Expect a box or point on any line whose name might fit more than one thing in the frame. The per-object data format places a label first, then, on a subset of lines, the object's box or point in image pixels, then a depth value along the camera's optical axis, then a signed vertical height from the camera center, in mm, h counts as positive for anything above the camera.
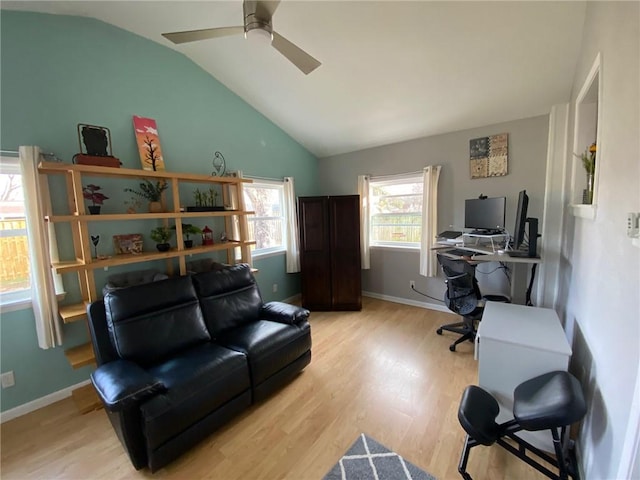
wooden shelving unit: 1966 -137
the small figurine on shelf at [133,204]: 2465 +158
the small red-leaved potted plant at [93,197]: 2139 +206
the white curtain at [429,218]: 3443 -81
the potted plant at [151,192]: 2518 +270
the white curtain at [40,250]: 1885 -201
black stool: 1191 -1038
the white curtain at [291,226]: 3990 -153
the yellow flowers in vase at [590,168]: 1788 +272
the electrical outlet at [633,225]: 943 -70
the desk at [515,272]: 2689 -718
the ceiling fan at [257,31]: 1438 +1085
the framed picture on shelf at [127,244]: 2420 -211
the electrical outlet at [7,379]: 1921 -1140
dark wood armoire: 3703 -521
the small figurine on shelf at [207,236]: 2920 -196
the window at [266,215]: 3709 +18
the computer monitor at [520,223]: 2363 -132
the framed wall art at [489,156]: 3020 +641
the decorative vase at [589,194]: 1771 +95
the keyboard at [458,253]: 2724 -441
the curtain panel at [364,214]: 4047 -4
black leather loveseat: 1487 -974
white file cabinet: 1495 -858
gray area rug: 1457 -1451
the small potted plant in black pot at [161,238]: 2531 -174
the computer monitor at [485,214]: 2793 -43
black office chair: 2604 -855
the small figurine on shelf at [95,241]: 2252 -166
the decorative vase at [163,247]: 2533 -262
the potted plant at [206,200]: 2775 +212
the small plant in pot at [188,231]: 2682 -124
